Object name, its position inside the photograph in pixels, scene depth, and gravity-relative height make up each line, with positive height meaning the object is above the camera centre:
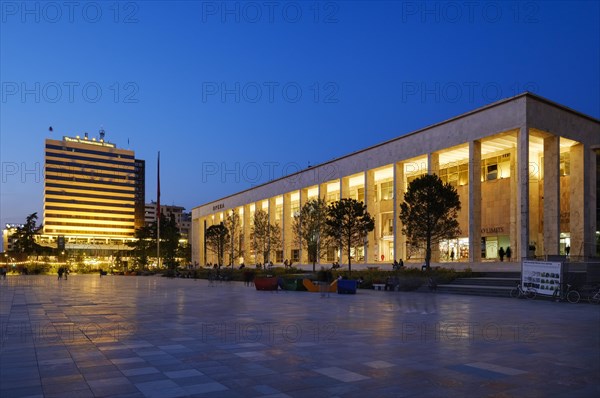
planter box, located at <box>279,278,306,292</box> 34.38 -4.03
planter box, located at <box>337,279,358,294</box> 30.72 -3.66
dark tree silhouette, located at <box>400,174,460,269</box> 36.78 +1.22
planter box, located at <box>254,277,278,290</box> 34.38 -3.94
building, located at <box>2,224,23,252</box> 156.02 -2.62
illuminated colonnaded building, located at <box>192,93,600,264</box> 44.09 +5.24
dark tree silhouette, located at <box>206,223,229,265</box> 74.62 -1.60
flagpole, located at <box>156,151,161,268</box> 88.38 +1.22
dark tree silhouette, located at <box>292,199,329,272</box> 54.75 +0.22
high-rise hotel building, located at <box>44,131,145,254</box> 179.25 +11.82
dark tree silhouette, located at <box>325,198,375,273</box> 44.88 +0.47
